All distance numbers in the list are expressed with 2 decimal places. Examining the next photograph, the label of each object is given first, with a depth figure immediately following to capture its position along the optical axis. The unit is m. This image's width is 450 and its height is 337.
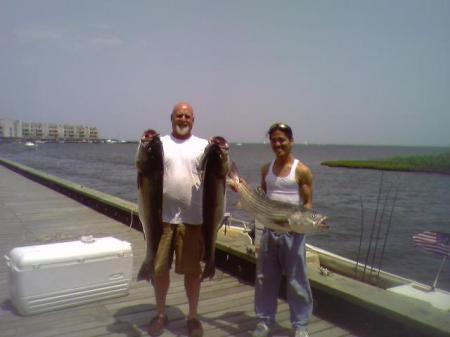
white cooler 4.03
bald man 3.63
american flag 5.92
